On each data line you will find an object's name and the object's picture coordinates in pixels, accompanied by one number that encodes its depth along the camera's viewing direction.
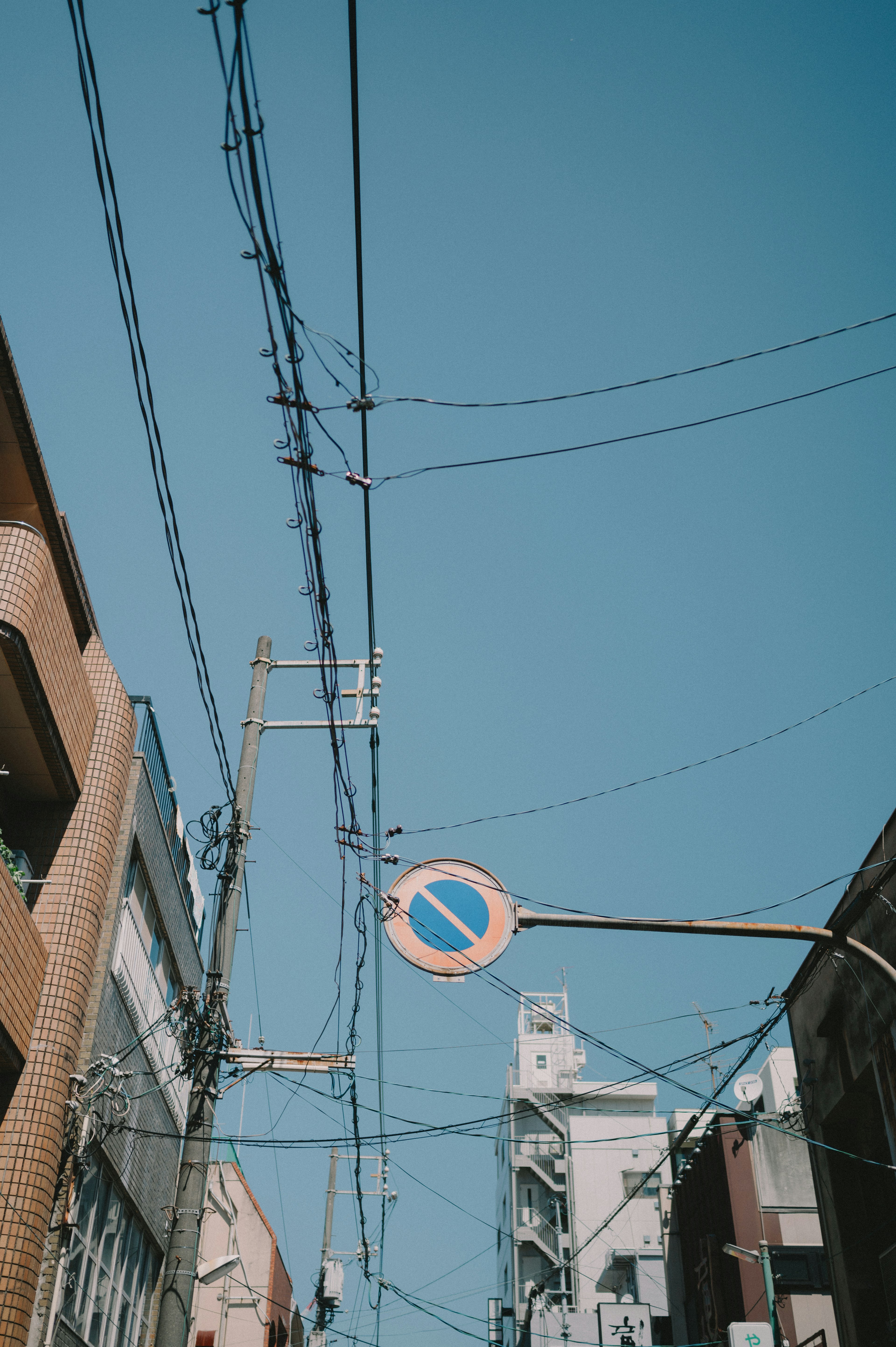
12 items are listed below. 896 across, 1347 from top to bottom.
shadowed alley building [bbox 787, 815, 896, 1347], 13.11
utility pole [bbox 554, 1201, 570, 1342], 64.81
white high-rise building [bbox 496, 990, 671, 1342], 59.16
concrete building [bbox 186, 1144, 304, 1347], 29.55
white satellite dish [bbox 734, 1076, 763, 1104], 26.88
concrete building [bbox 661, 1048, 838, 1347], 25.47
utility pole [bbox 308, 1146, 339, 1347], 31.78
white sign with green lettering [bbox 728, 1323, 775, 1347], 20.94
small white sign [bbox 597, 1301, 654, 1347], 33.62
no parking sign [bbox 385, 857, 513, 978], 8.80
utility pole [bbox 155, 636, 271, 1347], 9.42
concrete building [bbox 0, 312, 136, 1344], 11.98
